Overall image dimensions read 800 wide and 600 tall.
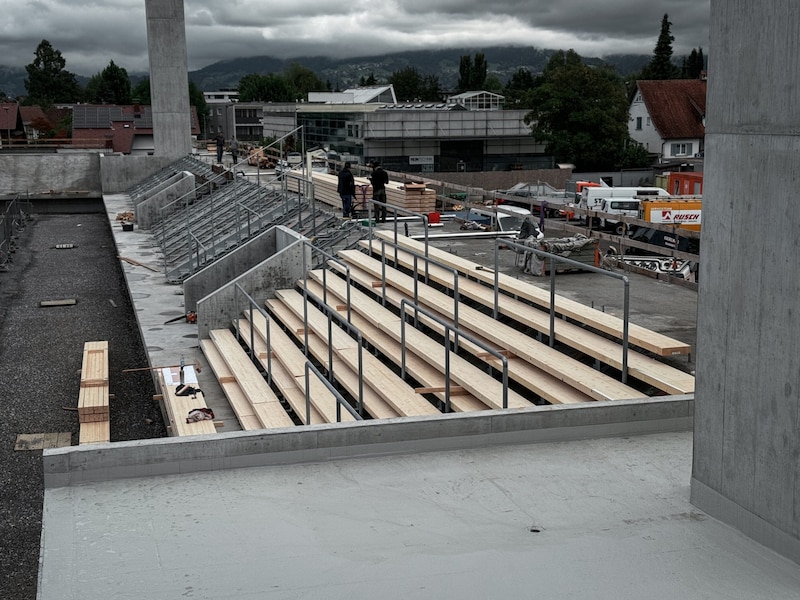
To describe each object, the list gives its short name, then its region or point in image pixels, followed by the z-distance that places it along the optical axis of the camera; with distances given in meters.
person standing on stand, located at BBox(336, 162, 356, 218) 20.83
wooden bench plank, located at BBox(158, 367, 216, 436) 11.56
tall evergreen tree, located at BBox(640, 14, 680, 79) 104.69
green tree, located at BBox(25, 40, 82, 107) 152.25
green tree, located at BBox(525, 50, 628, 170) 61.97
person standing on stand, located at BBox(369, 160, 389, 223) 20.25
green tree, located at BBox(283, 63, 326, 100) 183.91
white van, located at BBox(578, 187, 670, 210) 39.62
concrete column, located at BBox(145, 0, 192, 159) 41.25
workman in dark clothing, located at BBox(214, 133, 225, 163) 40.58
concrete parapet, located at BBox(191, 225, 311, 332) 16.91
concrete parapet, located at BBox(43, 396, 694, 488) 6.31
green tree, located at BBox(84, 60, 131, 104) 144.25
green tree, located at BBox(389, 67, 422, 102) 162.04
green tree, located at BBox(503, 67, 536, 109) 116.25
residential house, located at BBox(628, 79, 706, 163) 68.12
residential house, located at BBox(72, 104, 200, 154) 68.62
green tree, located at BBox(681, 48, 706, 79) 131.12
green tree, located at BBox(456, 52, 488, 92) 155.51
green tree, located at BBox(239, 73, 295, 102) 162.50
